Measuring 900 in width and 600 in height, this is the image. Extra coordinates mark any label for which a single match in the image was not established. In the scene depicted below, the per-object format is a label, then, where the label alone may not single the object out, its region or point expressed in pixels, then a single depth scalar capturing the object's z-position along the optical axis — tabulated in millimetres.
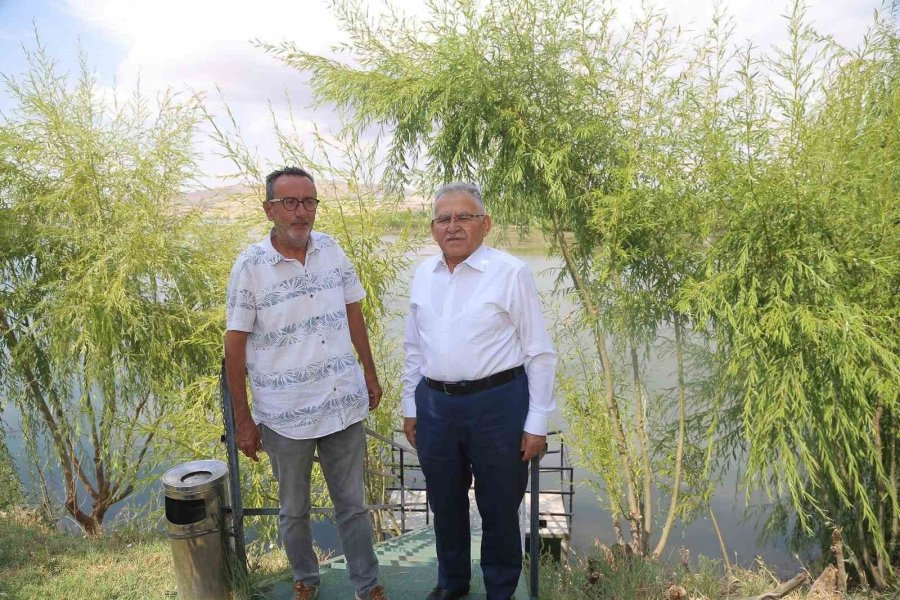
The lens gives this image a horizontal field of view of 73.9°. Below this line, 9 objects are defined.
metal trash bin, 2008
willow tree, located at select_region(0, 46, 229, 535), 4484
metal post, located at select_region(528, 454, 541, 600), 1890
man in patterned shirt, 1759
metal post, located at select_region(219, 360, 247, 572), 2010
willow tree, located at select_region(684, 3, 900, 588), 2855
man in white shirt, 1732
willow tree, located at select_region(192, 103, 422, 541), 4305
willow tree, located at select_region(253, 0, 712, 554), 3631
